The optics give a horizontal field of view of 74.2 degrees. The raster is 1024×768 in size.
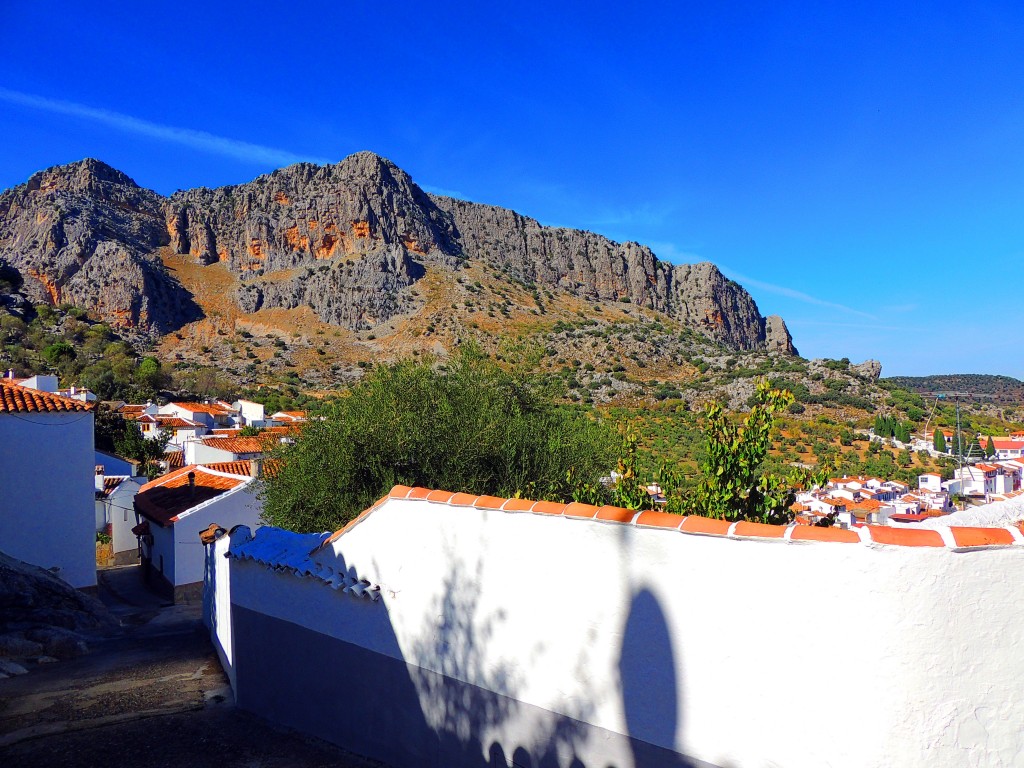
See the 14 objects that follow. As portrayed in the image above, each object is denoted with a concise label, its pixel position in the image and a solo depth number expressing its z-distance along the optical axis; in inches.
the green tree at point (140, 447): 1381.6
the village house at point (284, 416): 1761.8
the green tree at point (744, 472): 221.9
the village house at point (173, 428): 1480.8
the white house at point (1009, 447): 1758.1
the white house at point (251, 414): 1825.8
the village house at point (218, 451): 1173.7
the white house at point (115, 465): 1182.9
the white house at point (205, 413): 1701.5
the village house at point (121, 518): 995.9
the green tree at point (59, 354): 2265.0
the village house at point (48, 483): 587.5
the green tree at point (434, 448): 356.5
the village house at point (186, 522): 717.3
